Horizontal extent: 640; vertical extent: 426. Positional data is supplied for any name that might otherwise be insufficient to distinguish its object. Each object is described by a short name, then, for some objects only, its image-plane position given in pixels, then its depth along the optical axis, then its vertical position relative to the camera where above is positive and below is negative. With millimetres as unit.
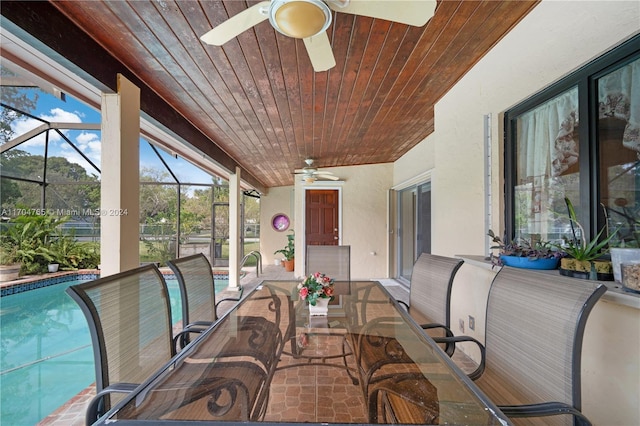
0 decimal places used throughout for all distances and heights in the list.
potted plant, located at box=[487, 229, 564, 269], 1704 -226
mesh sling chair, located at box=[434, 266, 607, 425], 969 -501
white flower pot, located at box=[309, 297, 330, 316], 1843 -575
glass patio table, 879 -631
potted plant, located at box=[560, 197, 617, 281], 1357 -208
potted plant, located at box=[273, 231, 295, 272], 8039 -1048
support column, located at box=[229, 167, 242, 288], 5586 -210
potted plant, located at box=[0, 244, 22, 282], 5473 -896
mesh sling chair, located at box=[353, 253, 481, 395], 1296 -641
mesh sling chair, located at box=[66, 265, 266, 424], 1087 -529
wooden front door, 6625 +56
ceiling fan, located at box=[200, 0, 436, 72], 1185 +889
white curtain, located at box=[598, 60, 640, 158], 1326 +591
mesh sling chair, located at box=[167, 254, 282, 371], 1386 -629
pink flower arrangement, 1792 -435
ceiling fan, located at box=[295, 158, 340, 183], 5152 +815
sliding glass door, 5127 -138
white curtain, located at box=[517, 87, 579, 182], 1720 +539
